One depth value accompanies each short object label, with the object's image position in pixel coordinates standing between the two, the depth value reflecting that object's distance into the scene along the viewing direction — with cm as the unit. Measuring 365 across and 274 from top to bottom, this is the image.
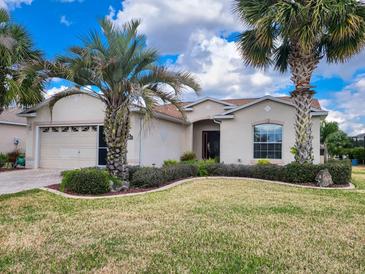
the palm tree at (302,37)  1120
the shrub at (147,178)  1066
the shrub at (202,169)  1447
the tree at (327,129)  3447
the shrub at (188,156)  2012
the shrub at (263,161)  1606
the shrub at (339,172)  1205
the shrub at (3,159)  1809
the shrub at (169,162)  1645
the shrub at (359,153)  3088
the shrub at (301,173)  1227
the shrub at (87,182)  950
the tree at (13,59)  1392
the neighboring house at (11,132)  2131
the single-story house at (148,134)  1648
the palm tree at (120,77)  979
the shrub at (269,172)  1298
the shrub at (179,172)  1202
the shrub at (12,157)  1908
